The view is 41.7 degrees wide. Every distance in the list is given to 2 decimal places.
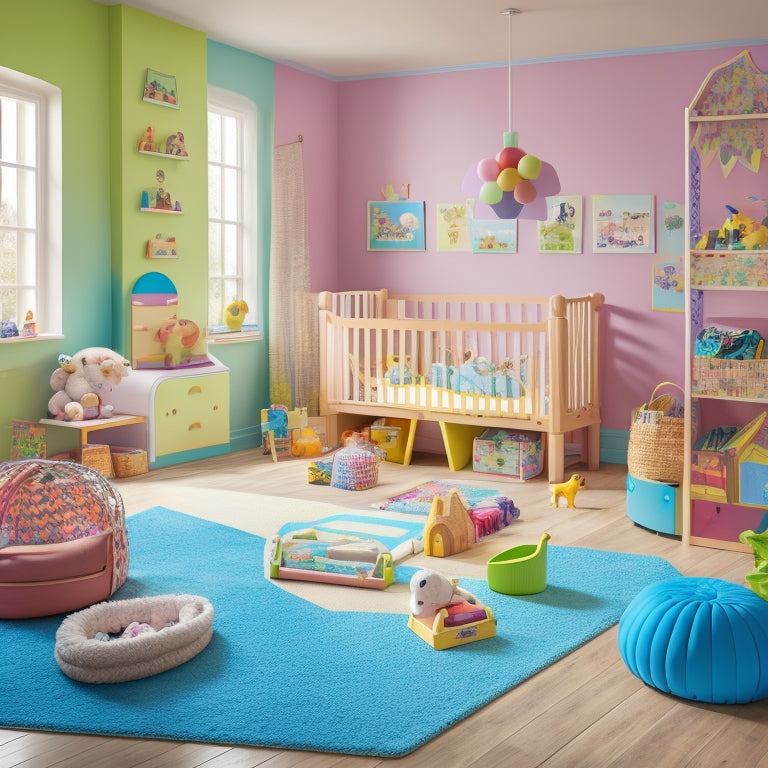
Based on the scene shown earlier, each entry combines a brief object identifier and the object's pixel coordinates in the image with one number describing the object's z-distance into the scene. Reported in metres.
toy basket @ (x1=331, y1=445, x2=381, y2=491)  4.82
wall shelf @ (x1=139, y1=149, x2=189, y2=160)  5.07
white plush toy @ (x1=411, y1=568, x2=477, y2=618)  2.86
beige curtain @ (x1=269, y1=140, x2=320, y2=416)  6.02
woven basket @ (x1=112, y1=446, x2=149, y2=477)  4.95
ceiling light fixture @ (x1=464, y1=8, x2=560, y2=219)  4.77
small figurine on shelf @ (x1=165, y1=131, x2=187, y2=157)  5.21
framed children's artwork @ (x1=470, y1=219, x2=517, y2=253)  5.91
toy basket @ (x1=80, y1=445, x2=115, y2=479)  4.75
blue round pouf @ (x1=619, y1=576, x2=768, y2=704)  2.39
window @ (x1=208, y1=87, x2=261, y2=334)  5.78
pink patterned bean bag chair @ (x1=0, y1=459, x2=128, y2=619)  2.99
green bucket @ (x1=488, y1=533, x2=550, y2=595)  3.24
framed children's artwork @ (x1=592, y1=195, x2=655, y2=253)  5.49
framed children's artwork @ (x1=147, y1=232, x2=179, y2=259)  5.18
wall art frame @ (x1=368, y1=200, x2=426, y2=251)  6.27
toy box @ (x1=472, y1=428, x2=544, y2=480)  5.16
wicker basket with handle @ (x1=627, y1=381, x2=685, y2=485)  4.02
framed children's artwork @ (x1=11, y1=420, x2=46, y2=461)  4.60
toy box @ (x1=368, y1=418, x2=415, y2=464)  5.62
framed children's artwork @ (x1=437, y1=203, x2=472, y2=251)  6.08
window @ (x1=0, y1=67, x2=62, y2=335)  4.71
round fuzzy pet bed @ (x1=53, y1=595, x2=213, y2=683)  2.53
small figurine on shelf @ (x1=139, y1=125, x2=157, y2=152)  5.05
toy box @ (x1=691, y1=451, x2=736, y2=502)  3.81
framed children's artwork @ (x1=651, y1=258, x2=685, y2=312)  5.39
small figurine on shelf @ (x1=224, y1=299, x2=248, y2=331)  5.79
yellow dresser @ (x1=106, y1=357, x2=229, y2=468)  5.04
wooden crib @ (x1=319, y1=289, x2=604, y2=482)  5.07
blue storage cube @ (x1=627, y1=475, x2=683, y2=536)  3.97
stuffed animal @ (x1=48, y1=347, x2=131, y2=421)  4.76
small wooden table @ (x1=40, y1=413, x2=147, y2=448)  4.70
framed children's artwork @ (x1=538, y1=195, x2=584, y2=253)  5.69
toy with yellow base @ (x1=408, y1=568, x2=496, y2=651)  2.82
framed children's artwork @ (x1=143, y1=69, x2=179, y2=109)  5.06
